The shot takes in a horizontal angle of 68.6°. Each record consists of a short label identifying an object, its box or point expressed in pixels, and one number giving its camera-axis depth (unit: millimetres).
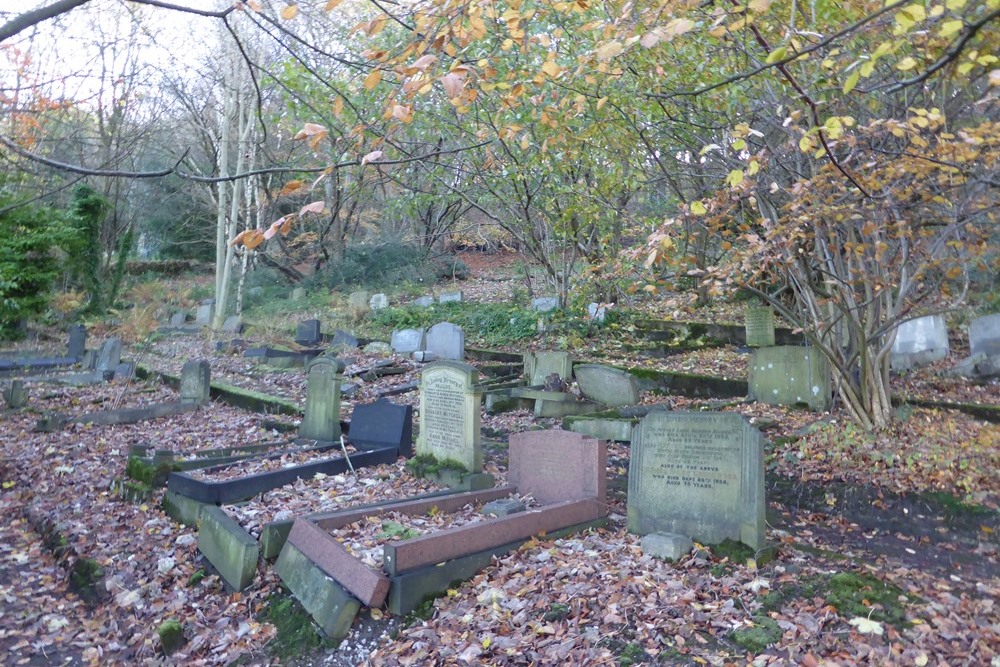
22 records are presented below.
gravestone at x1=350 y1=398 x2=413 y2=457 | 8383
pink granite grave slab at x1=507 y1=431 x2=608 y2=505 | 6293
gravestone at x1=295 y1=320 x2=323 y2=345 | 18578
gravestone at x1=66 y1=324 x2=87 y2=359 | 17595
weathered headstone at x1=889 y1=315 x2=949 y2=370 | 12438
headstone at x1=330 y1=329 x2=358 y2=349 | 17422
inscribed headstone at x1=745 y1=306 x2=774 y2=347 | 13906
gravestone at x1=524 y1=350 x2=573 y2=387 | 12414
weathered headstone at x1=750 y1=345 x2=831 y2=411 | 10219
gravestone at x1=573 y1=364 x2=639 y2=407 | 11094
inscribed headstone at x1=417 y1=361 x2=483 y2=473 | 7348
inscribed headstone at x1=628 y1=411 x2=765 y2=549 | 5281
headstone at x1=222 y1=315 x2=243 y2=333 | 20484
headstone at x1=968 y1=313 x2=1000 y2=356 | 11727
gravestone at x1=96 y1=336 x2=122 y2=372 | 15453
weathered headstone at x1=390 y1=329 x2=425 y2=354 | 16484
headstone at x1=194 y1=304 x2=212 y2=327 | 22844
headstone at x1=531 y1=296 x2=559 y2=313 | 17020
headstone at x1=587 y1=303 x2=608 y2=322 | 15688
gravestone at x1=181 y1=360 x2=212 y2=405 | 12055
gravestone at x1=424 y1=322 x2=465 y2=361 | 15656
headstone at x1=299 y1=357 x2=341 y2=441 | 8844
